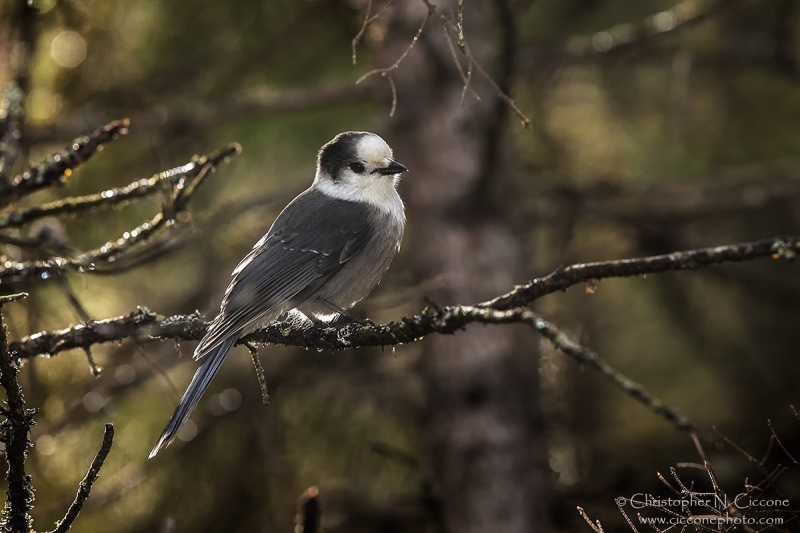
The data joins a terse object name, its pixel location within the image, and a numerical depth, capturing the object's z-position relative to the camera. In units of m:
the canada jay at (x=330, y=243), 7.41
